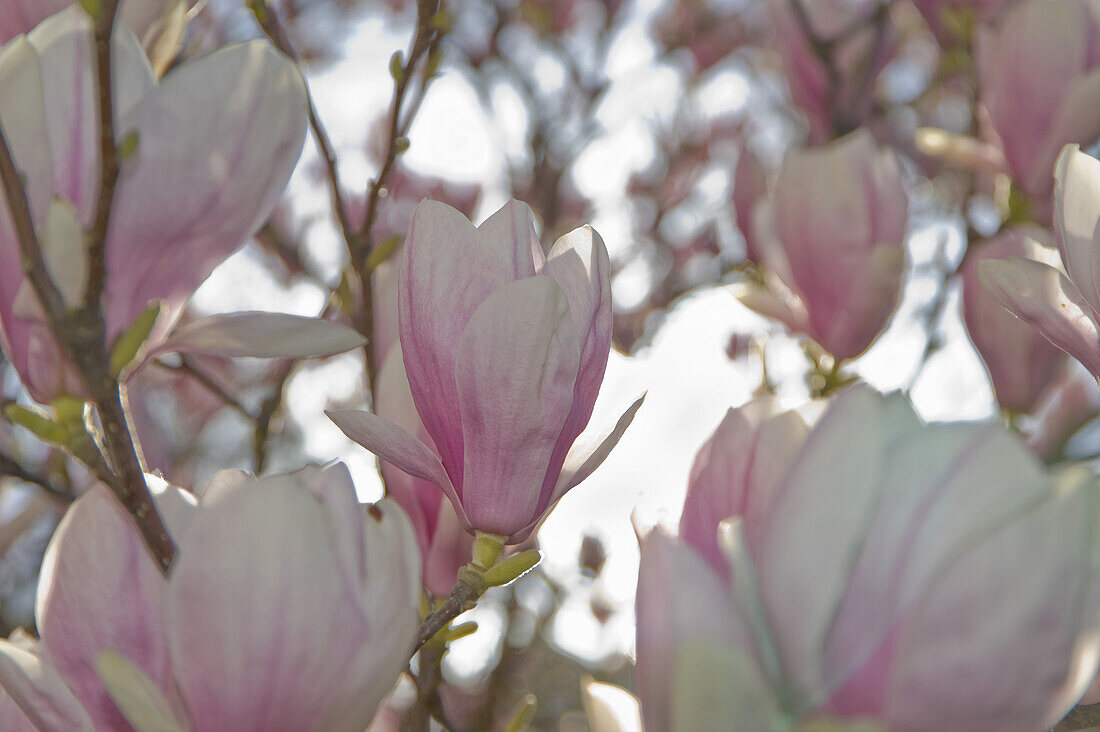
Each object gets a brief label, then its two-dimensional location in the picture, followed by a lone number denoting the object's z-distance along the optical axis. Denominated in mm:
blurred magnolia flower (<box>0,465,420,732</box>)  527
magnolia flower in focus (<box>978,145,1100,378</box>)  573
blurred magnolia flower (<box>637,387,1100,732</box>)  515
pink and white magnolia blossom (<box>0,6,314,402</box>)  586
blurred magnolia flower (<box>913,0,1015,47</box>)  1015
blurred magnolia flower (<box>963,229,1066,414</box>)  760
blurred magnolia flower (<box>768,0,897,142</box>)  1049
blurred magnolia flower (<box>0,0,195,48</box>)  618
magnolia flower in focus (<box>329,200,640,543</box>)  564
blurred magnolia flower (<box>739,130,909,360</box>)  748
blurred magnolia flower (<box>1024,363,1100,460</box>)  752
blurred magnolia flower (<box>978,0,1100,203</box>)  761
